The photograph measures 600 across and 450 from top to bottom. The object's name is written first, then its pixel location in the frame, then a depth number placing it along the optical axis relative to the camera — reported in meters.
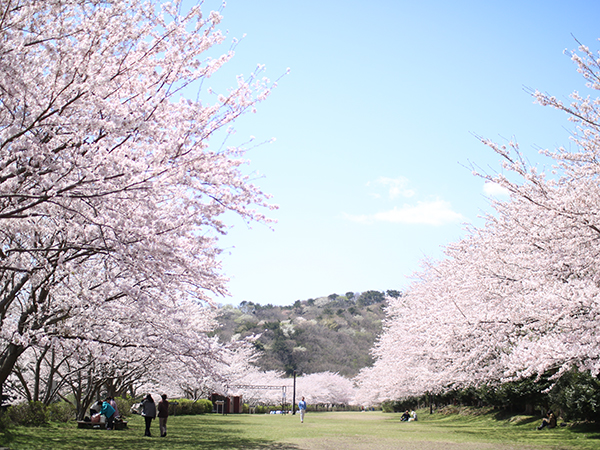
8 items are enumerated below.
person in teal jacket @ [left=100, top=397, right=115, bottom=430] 17.84
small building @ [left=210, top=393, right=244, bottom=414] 48.97
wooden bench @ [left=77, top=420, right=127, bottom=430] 17.41
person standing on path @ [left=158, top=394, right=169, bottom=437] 15.93
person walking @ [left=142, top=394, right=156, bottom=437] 16.39
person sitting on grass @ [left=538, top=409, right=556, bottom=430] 18.80
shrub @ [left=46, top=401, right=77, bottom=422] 18.06
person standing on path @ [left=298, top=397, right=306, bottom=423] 28.36
